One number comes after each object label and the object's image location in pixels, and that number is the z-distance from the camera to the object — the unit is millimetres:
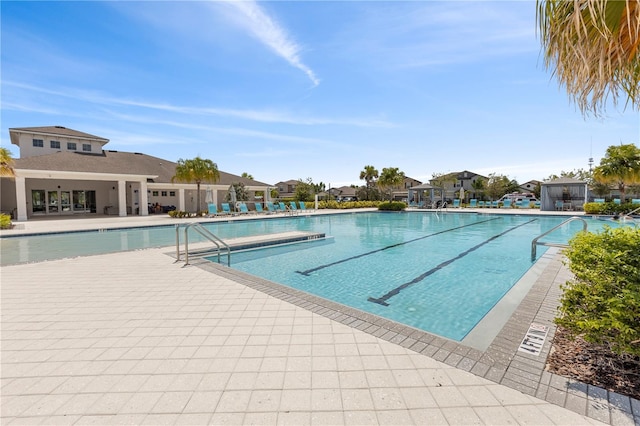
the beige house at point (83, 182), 19828
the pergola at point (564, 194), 25325
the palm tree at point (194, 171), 21531
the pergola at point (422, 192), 33125
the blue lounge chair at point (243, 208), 23438
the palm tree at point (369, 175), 41000
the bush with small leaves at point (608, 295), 2250
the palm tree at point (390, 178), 35500
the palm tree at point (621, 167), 19938
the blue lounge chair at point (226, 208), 22478
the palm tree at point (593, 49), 2230
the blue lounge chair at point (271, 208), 25062
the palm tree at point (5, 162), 14570
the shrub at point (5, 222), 13880
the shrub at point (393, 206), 28609
